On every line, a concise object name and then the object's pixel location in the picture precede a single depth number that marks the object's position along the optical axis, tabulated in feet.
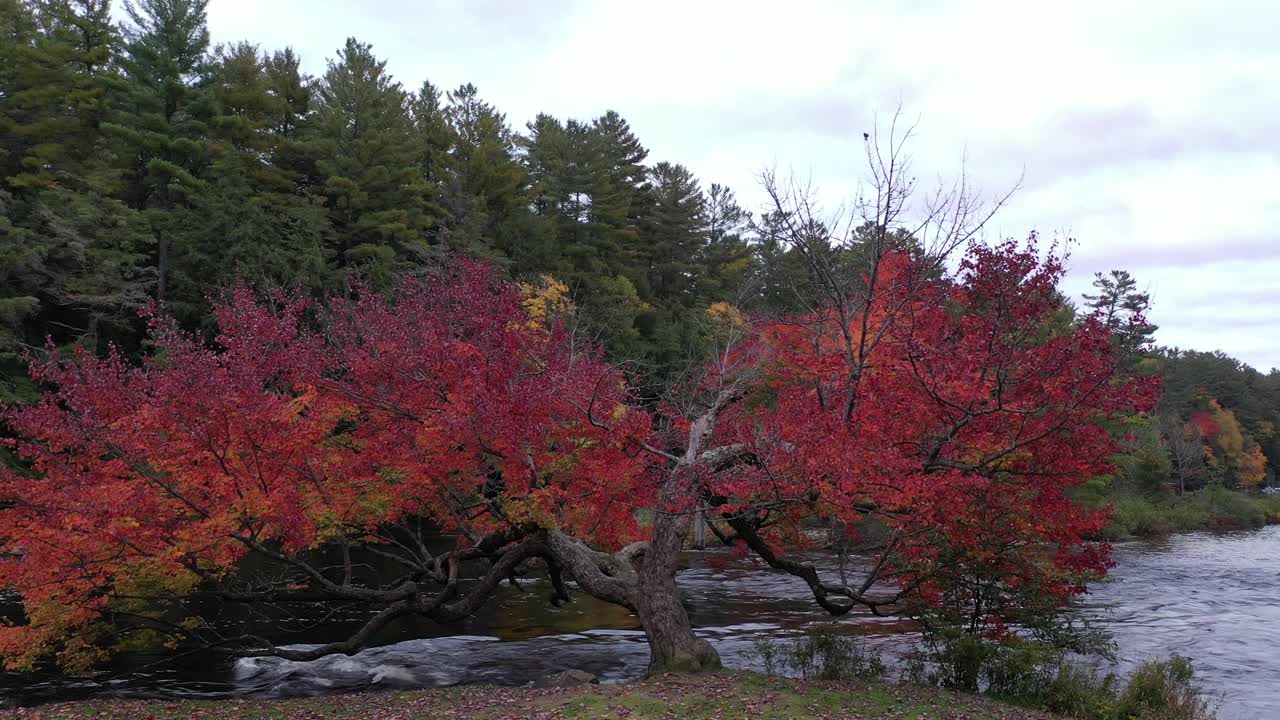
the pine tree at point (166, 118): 106.42
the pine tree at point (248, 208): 104.99
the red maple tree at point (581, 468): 39.22
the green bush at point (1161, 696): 37.96
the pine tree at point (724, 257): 185.16
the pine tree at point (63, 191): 89.92
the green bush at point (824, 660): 42.98
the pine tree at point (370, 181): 120.47
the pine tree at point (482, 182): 137.59
